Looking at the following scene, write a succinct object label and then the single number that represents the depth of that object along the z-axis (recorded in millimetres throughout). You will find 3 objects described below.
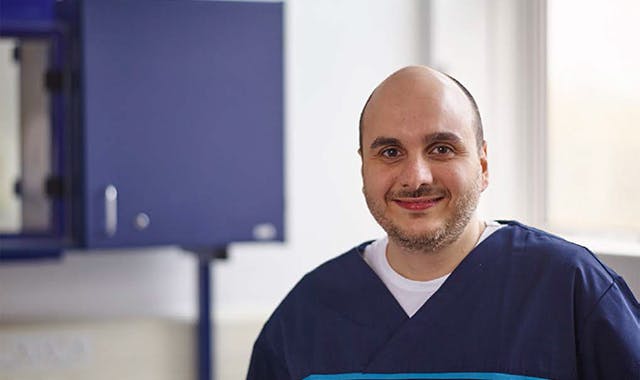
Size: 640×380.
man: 1454
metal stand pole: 2151
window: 2105
